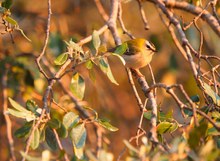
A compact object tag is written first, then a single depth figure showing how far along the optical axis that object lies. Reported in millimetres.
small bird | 6736
